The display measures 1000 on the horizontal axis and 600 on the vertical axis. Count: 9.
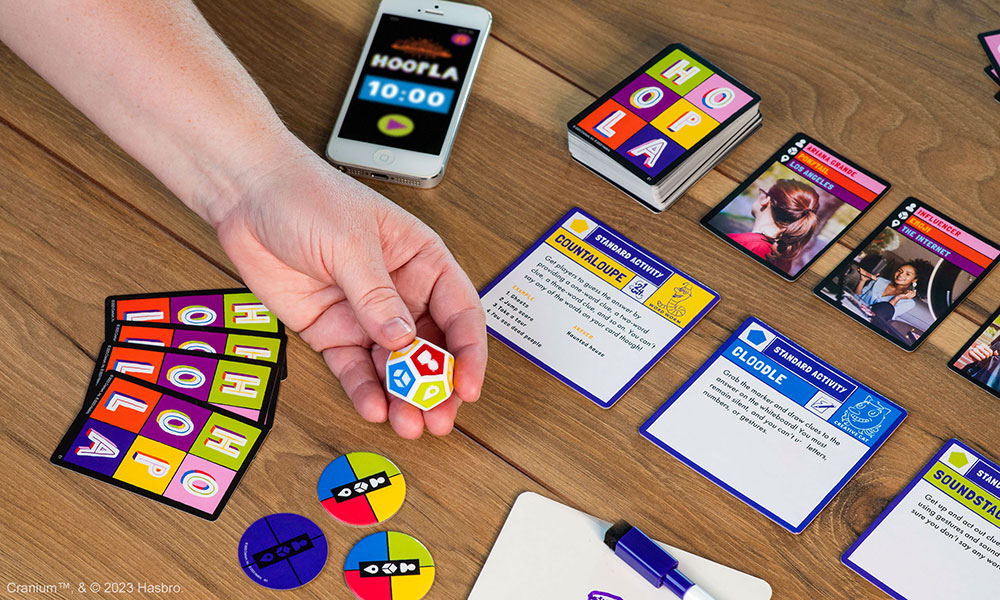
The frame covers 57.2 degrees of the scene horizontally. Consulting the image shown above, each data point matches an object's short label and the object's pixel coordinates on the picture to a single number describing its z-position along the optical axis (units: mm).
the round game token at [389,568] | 801
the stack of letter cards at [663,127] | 1068
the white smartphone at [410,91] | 1094
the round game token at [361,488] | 841
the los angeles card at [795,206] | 1047
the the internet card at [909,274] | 995
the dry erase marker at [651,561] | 803
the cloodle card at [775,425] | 883
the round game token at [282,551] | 805
